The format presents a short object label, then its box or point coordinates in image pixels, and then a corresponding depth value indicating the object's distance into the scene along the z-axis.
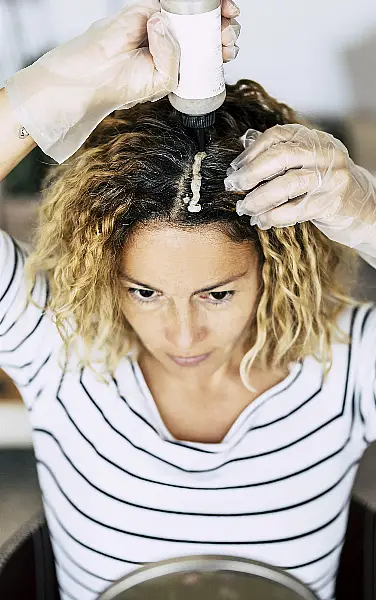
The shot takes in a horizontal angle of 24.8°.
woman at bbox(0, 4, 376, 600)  0.98
